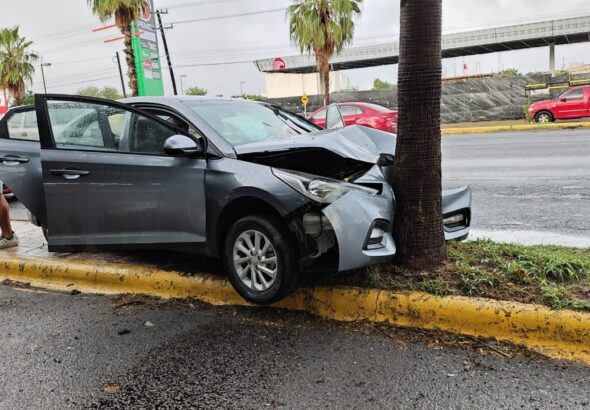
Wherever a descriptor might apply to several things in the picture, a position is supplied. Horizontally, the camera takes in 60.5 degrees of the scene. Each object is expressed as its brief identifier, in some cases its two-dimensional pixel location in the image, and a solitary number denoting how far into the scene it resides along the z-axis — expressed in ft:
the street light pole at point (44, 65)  218.52
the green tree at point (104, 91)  318.65
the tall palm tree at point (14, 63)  126.21
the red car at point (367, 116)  50.24
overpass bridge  126.52
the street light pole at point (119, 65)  171.99
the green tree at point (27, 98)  137.84
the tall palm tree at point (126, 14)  68.28
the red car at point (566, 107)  64.28
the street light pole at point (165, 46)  115.85
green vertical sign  99.35
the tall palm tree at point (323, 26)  81.15
